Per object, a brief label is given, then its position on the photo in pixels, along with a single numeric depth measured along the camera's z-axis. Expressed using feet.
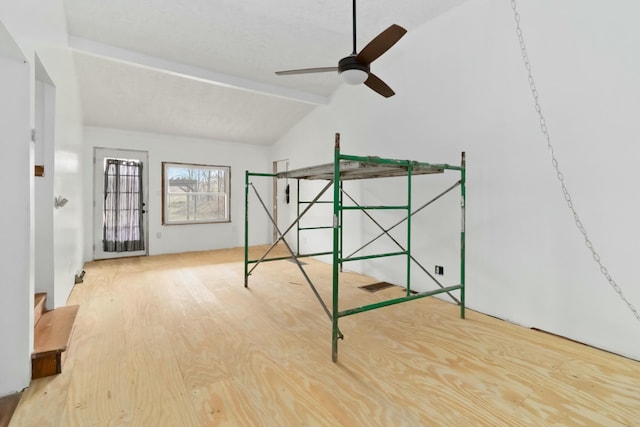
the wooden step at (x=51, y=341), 5.43
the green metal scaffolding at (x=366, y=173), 6.18
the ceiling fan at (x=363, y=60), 5.96
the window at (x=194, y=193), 18.74
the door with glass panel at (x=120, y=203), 16.57
